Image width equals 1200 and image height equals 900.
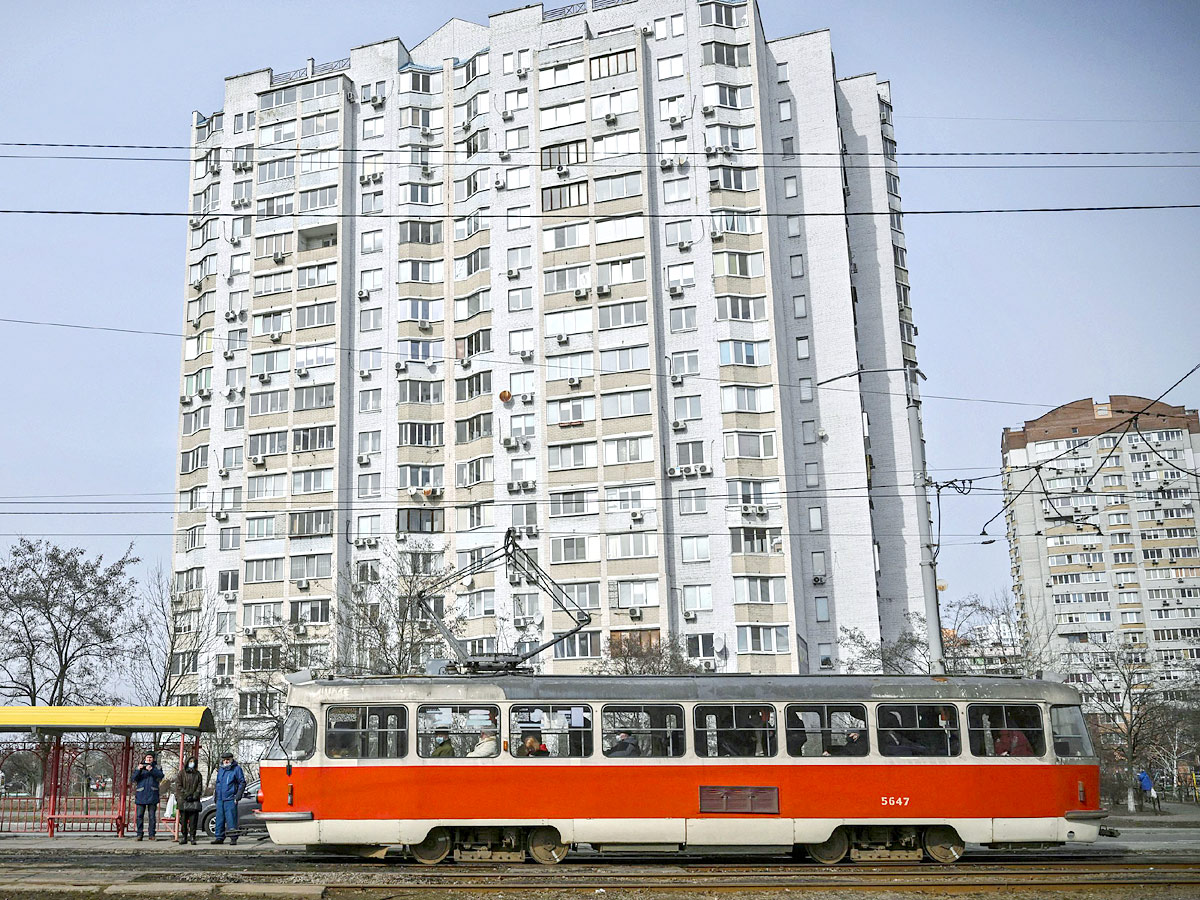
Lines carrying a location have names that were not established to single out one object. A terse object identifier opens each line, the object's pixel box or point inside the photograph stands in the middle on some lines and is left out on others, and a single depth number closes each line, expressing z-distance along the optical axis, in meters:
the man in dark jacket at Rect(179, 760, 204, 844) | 23.97
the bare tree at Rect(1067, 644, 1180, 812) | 48.16
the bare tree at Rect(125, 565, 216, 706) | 53.91
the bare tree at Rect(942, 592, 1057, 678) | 52.80
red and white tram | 19.45
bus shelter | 25.47
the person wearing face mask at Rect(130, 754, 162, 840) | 24.84
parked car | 25.72
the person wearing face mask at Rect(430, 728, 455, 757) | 19.75
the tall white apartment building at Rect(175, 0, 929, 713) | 58.47
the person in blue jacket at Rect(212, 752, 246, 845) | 23.84
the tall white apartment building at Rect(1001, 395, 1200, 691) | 105.69
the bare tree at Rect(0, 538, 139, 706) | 50.69
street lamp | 24.67
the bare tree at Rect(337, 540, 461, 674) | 45.00
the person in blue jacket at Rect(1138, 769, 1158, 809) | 46.03
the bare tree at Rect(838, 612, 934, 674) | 52.00
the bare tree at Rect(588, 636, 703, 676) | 50.27
